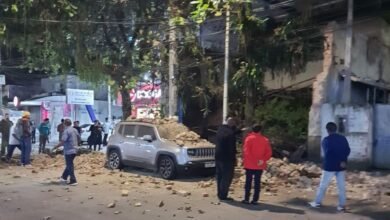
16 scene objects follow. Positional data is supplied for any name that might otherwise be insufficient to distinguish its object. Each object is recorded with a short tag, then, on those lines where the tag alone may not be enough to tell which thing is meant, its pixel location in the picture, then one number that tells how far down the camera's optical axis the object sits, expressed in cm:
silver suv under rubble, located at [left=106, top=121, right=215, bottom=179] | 1530
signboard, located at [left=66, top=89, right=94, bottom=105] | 3525
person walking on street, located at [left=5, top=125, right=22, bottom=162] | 1858
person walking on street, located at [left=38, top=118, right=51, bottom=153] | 2394
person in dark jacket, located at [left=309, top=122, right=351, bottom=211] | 1009
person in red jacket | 1071
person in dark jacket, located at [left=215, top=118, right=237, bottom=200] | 1111
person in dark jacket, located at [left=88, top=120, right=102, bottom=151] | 2667
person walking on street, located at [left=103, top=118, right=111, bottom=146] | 3139
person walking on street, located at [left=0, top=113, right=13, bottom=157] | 1989
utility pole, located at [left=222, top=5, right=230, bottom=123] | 1579
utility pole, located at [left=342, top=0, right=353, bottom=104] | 1534
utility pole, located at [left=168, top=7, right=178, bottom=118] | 1806
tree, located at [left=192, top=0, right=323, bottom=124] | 1633
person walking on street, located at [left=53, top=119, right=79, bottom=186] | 1343
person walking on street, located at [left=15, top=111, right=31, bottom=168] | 1825
